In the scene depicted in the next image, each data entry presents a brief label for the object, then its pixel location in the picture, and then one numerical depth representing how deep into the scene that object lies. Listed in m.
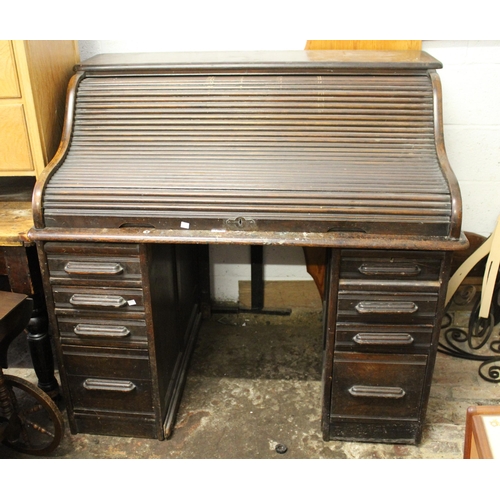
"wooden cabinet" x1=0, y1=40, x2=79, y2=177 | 1.89
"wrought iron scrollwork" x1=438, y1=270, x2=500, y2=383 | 2.64
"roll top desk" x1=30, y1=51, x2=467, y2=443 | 1.78
